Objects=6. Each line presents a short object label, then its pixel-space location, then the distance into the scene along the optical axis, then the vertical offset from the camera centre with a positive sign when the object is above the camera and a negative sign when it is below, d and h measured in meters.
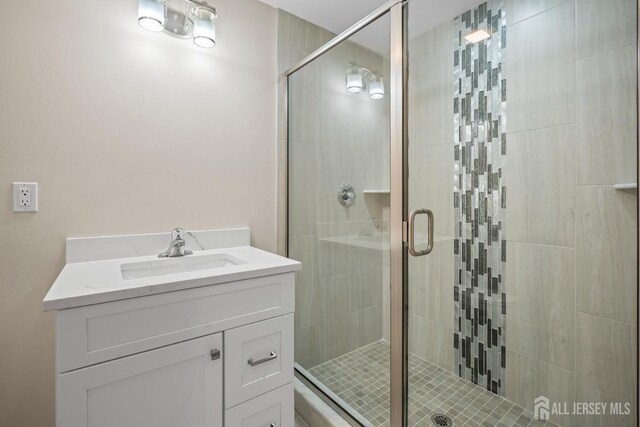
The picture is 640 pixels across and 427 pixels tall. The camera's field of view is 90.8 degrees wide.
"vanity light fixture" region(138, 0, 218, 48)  1.48 +0.93
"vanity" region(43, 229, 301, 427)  0.86 -0.39
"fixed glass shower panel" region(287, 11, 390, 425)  1.37 -0.01
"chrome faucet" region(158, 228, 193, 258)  1.42 -0.14
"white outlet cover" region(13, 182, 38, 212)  1.20 +0.08
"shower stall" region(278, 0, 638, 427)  0.99 +0.01
